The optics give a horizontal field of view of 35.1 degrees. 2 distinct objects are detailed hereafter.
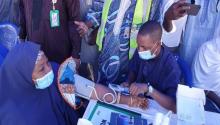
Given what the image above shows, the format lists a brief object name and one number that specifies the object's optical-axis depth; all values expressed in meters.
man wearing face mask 2.20
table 1.99
